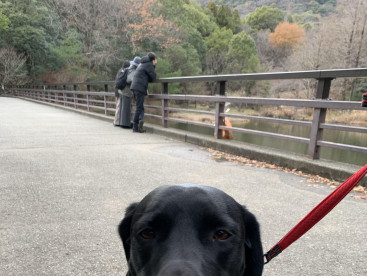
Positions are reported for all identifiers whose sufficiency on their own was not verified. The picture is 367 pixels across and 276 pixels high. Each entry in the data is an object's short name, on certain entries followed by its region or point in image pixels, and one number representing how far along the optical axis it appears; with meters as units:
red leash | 1.35
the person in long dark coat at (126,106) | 8.65
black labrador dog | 1.16
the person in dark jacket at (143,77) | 7.57
